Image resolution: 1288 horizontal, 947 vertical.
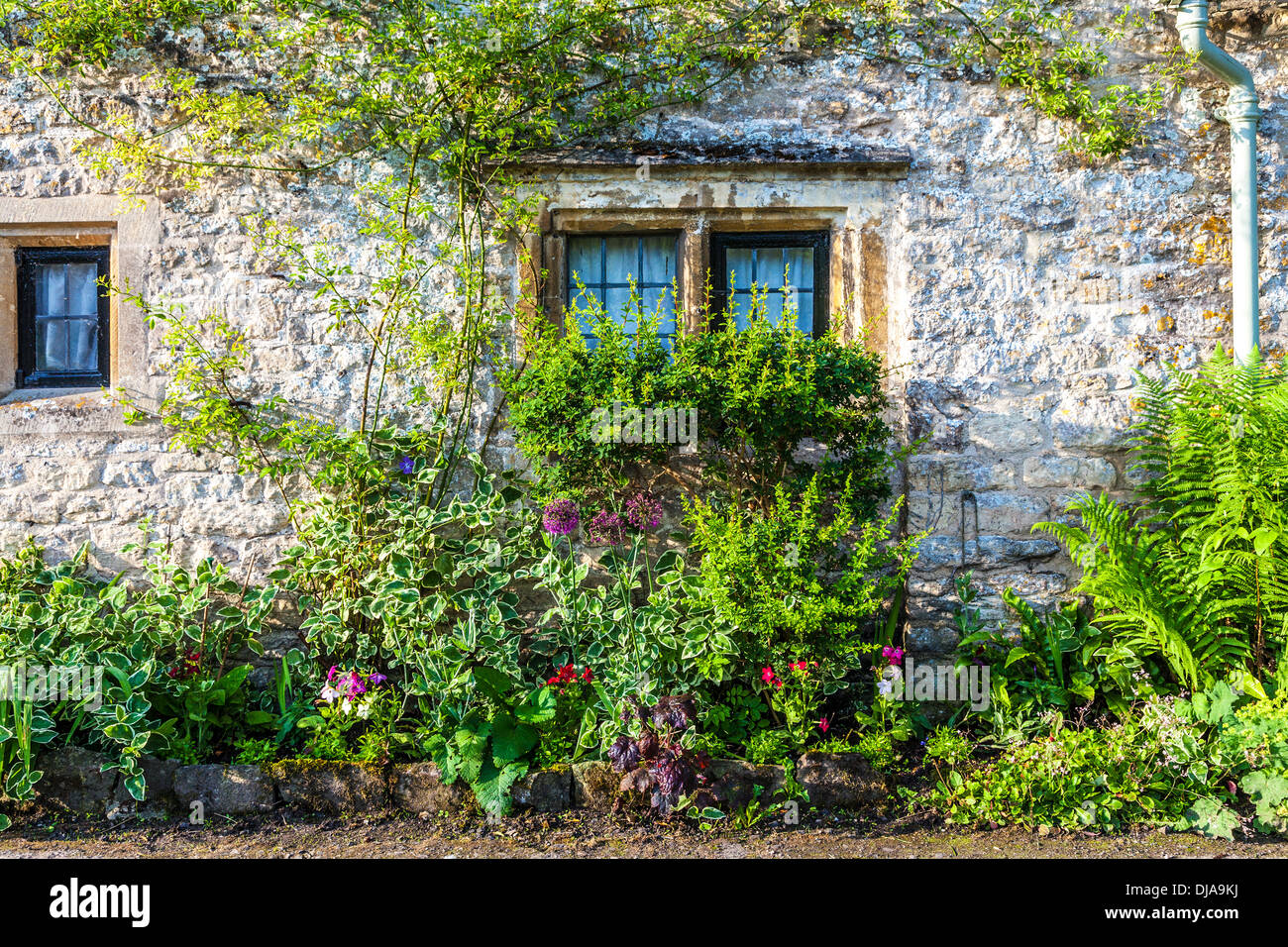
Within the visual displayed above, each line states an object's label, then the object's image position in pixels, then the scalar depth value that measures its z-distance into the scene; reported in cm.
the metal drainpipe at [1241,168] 439
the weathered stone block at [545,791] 360
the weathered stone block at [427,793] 363
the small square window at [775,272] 472
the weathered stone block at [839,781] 361
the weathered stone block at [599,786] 357
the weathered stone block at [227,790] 369
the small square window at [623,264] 476
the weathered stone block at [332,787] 366
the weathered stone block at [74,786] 371
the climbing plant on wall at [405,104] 453
